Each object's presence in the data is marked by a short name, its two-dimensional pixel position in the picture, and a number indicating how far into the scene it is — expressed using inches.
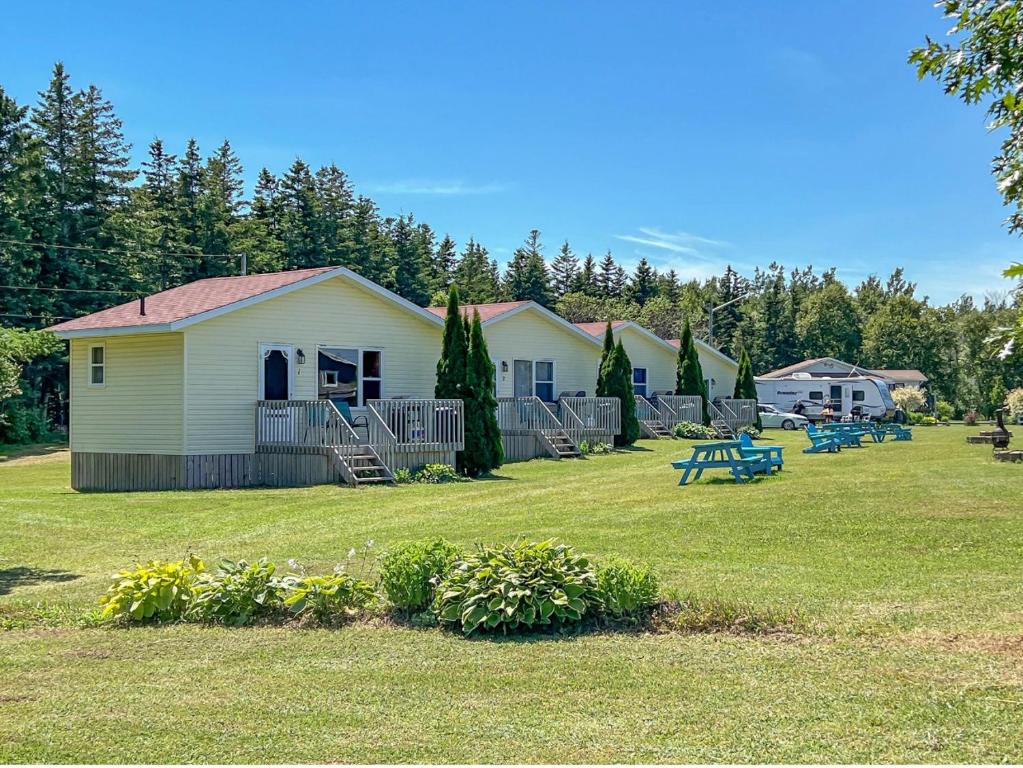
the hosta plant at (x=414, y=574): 293.9
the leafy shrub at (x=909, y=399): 2003.0
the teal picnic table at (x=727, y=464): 655.8
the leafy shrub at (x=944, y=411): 2085.1
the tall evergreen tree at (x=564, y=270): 3344.0
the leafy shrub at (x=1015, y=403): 1473.4
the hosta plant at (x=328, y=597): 299.4
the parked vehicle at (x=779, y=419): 1739.9
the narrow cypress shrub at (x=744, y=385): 1513.3
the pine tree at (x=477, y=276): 2785.4
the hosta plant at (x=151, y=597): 305.3
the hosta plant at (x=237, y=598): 303.1
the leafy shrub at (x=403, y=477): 756.4
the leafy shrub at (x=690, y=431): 1305.4
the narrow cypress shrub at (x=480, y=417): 828.6
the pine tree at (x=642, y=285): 3235.7
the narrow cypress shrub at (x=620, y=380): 1198.3
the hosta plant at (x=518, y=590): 275.4
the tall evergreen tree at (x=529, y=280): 2723.9
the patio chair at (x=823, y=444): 978.7
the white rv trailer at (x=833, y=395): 1930.4
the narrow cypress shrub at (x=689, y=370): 1396.4
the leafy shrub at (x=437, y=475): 773.3
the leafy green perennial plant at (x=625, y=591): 282.0
